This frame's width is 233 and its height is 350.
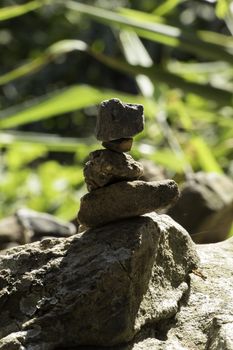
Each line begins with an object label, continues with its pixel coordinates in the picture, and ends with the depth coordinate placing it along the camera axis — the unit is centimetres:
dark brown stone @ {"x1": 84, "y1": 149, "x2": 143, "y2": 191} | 220
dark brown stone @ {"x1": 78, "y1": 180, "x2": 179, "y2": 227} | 221
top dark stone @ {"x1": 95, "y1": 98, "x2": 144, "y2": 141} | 215
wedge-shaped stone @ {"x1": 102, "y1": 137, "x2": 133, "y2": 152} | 221
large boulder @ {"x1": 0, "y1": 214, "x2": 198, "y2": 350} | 204
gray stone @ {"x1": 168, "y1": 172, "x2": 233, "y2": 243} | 332
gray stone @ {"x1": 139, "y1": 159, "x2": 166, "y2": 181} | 391
